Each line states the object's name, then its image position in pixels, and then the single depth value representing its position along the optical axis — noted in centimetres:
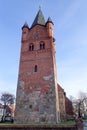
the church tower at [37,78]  1402
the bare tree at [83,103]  3368
